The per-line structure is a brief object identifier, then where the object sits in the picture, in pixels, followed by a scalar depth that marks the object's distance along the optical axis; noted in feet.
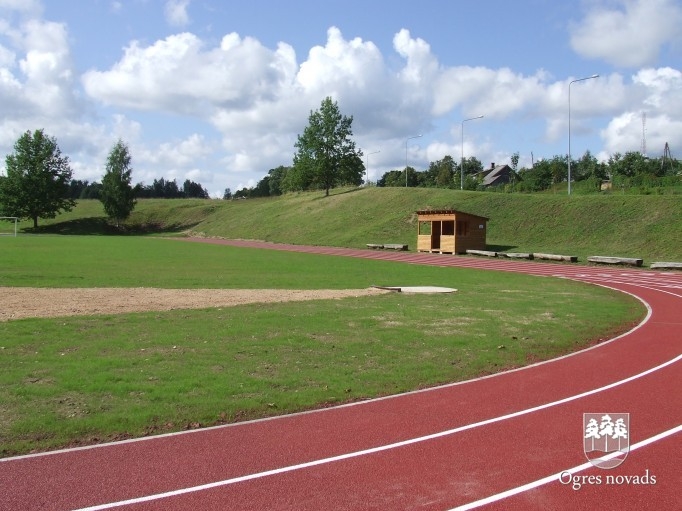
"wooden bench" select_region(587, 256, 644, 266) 106.83
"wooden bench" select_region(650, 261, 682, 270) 100.83
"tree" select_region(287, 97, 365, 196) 257.14
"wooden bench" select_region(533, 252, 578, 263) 117.36
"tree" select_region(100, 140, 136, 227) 283.38
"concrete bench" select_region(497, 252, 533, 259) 124.82
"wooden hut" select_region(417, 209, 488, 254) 139.91
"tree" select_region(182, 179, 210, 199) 576.57
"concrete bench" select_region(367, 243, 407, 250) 153.79
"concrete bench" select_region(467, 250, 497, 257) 131.20
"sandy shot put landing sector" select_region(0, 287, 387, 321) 45.42
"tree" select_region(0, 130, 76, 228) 267.18
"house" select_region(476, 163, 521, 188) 376.89
